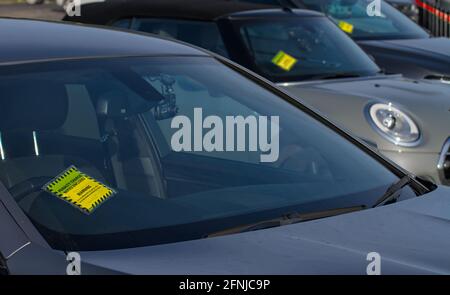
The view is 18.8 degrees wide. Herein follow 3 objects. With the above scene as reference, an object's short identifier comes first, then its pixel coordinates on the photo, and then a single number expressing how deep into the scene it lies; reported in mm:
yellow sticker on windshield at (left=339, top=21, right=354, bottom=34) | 13549
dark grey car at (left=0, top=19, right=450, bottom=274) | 3602
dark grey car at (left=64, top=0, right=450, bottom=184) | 8372
